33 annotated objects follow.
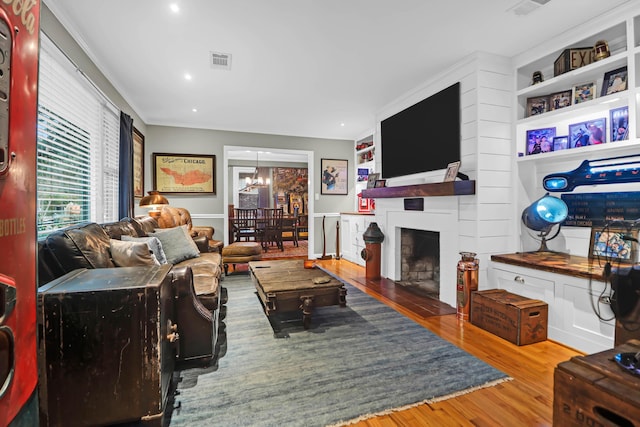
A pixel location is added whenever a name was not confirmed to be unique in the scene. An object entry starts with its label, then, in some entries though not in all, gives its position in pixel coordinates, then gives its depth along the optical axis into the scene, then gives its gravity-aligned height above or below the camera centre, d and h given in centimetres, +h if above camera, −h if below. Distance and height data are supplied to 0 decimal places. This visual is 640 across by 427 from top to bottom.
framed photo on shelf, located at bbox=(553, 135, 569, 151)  278 +65
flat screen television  321 +93
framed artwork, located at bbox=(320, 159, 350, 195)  620 +73
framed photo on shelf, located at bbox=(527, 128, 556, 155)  288 +71
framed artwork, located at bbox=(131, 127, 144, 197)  450 +74
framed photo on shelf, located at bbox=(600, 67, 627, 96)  230 +103
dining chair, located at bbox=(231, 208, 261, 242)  717 -31
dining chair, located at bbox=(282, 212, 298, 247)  766 -43
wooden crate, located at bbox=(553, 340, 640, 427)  106 -67
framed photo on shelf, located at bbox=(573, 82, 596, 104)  253 +103
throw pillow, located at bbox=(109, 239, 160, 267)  207 -30
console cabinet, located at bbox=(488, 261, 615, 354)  214 -71
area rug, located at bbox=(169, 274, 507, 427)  159 -104
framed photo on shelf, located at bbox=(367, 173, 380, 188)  467 +51
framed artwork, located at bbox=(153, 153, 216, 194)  523 +67
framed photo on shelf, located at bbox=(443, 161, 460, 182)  309 +42
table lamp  407 +9
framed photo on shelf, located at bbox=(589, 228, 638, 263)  225 -26
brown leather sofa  169 -41
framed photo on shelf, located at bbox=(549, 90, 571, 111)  272 +104
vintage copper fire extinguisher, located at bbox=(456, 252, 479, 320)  285 -65
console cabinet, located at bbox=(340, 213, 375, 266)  519 -40
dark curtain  366 +52
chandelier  900 +100
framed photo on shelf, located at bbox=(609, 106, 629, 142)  230 +70
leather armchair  413 -17
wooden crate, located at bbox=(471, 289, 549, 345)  235 -85
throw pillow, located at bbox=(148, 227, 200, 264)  321 -37
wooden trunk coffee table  252 -70
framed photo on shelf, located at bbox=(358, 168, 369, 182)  614 +78
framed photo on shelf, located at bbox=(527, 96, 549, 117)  289 +104
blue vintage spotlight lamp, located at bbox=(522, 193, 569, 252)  263 -2
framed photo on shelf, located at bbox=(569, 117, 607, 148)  252 +69
